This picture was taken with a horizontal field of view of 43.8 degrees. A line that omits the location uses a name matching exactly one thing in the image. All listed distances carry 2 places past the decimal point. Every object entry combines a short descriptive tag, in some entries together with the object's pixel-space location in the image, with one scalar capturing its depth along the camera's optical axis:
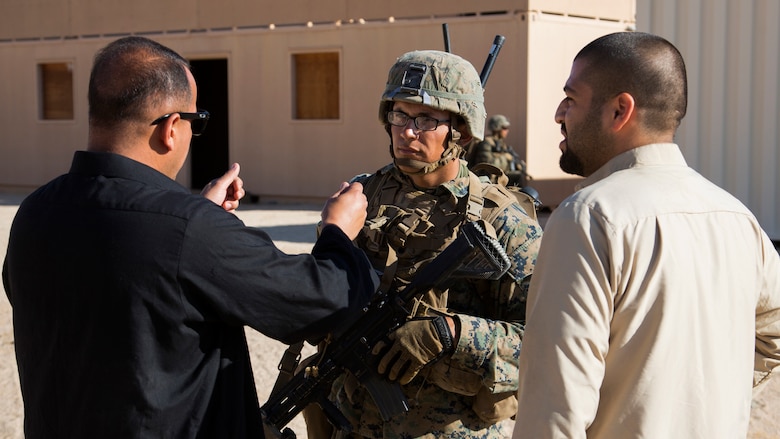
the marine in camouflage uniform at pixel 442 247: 2.70
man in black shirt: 1.93
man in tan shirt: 1.81
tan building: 10.70
